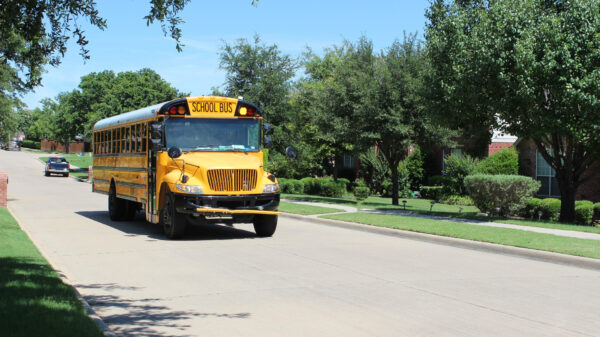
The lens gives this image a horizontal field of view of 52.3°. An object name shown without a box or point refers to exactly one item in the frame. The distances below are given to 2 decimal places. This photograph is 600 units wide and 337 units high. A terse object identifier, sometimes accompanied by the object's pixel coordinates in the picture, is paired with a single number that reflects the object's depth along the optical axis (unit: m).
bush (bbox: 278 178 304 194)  35.84
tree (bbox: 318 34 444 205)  23.48
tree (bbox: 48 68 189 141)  48.16
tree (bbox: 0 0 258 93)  8.48
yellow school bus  12.70
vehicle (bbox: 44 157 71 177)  49.19
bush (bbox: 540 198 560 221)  21.69
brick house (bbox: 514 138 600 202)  25.98
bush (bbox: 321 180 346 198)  34.31
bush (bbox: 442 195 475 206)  30.34
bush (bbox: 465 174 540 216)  19.08
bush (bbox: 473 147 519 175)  29.31
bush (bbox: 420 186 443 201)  32.91
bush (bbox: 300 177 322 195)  35.41
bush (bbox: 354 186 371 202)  24.93
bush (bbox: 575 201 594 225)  20.79
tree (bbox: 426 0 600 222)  15.73
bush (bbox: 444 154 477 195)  31.17
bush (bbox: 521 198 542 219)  22.06
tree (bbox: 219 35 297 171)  35.81
